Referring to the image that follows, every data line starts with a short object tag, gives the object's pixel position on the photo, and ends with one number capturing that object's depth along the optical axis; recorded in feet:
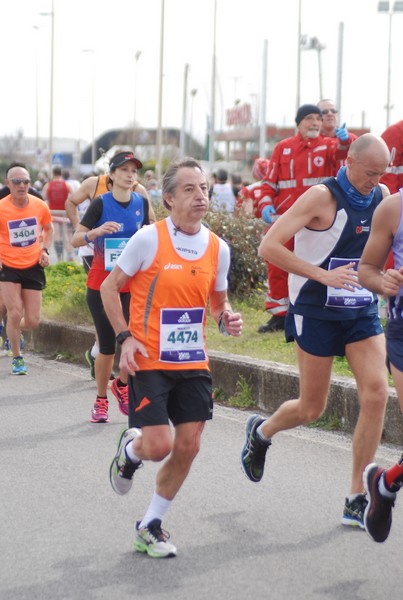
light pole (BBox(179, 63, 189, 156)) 209.36
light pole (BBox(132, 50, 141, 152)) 210.67
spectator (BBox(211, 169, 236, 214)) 73.15
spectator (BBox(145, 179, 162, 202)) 79.25
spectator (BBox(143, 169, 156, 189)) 88.40
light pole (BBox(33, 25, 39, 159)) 296.51
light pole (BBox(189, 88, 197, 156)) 259.19
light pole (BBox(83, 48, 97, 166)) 283.67
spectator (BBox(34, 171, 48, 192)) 126.27
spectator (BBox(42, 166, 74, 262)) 75.36
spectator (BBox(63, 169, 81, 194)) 92.58
